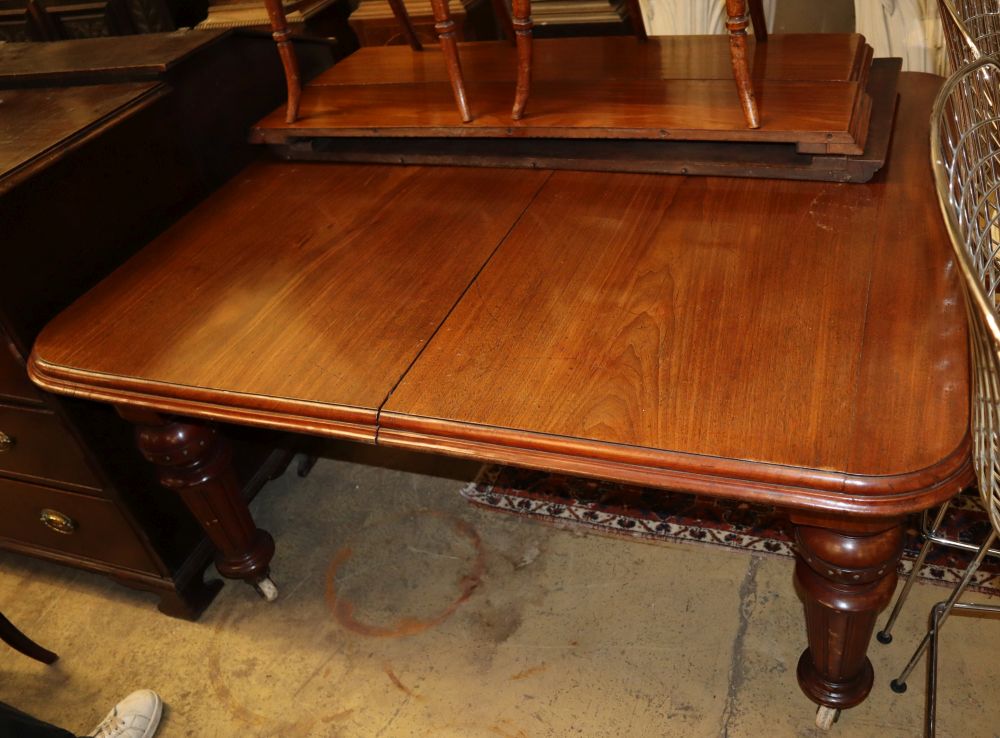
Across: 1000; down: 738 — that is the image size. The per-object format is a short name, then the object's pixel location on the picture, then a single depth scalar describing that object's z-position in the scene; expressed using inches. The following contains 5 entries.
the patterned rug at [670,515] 69.8
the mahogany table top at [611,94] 57.3
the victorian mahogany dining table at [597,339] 40.6
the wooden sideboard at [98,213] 59.2
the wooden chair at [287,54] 68.1
